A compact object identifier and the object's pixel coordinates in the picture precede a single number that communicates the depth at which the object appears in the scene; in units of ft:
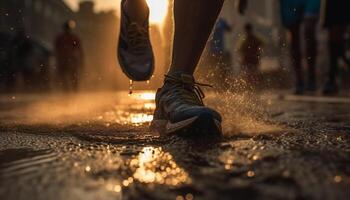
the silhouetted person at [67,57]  31.94
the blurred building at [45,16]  125.08
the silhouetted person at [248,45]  30.33
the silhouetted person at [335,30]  14.86
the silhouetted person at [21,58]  44.39
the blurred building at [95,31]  155.94
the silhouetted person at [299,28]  17.57
